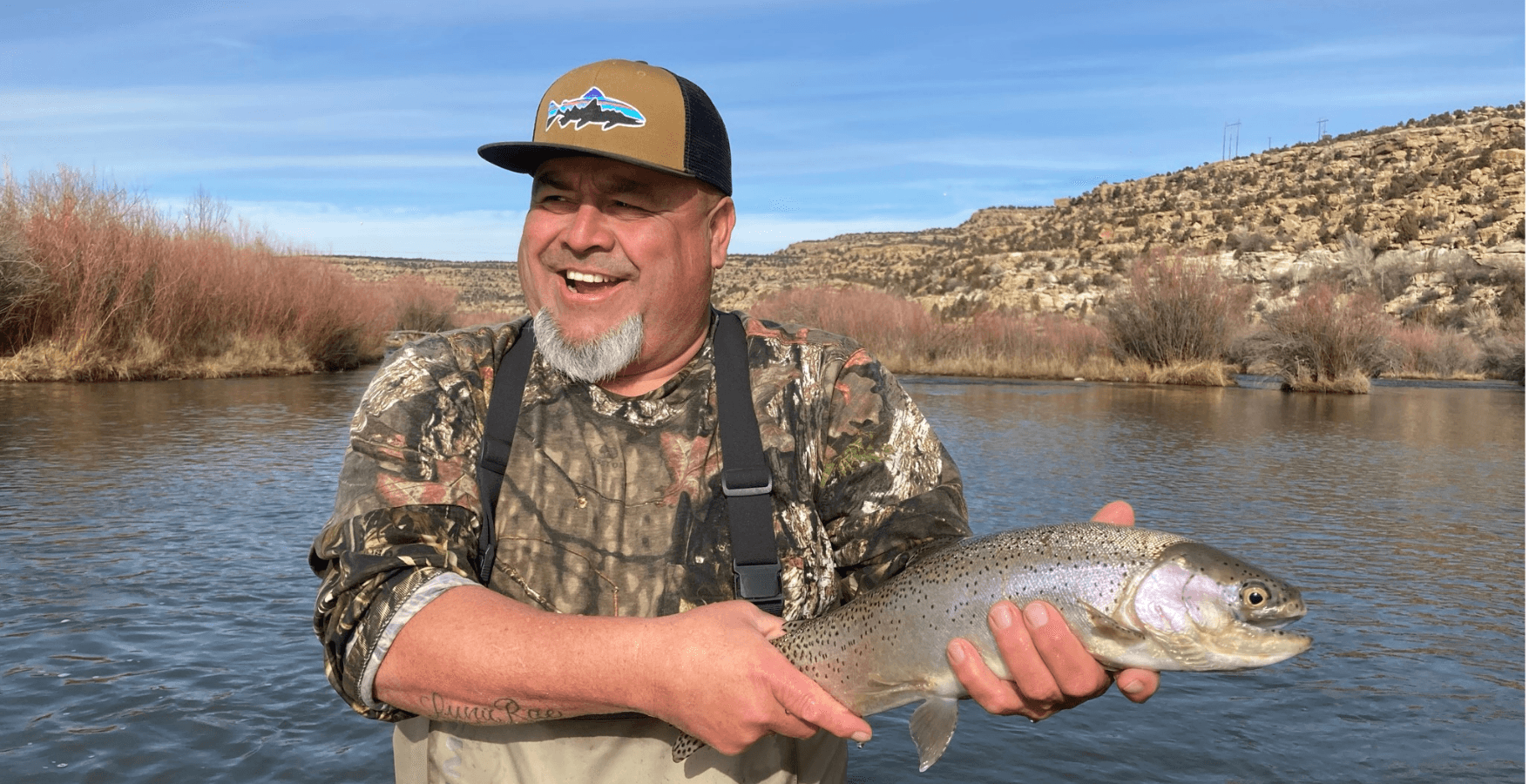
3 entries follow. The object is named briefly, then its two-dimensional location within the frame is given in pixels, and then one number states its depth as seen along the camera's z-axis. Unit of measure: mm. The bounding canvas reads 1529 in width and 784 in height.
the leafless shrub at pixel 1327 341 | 22781
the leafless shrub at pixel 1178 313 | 24875
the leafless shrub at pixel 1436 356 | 28344
